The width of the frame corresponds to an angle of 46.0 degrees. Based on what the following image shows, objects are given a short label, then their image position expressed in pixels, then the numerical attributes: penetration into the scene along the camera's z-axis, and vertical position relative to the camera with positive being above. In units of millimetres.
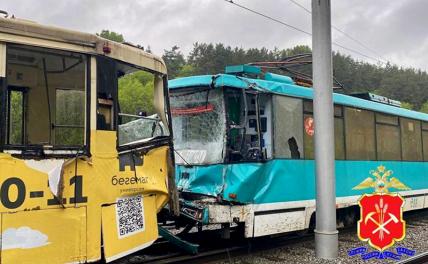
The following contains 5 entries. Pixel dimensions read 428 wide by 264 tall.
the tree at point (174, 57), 72562 +17136
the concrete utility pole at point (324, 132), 7938 +487
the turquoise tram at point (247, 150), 7820 +222
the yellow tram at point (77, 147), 4578 +200
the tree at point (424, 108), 78238 +8318
